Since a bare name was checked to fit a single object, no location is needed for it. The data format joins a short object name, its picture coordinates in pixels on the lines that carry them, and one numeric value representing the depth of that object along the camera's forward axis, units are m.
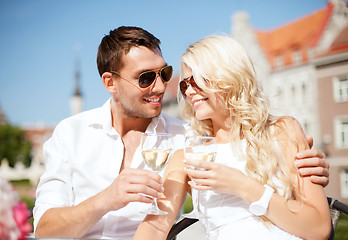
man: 2.39
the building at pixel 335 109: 25.05
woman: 2.12
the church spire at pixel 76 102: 19.09
